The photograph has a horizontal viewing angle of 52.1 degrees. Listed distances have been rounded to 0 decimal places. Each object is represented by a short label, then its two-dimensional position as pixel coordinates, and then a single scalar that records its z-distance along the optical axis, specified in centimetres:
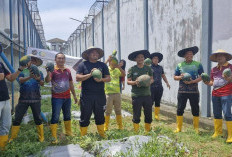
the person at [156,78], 689
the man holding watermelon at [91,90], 459
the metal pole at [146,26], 1035
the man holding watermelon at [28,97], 449
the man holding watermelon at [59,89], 482
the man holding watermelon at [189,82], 531
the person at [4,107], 387
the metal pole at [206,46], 644
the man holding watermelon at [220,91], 478
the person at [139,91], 502
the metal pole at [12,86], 616
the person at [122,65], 718
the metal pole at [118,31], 1384
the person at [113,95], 581
